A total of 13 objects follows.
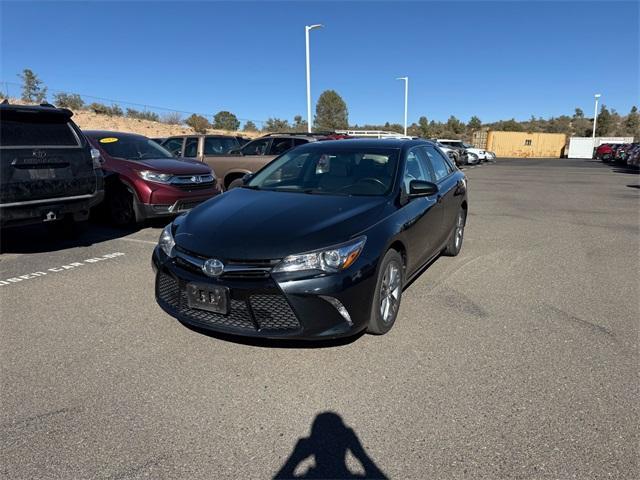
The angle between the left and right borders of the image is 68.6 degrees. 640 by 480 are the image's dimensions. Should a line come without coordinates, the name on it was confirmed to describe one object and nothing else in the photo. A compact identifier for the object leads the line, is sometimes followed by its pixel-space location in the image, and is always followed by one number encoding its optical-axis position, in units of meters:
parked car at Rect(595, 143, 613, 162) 39.78
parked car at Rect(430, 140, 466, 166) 25.98
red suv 7.51
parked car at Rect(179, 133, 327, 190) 10.30
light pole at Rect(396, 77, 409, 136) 41.31
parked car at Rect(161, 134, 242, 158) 11.12
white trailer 51.68
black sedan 3.14
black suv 5.36
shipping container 54.28
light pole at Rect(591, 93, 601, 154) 52.00
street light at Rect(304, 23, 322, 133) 22.30
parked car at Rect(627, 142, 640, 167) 26.55
